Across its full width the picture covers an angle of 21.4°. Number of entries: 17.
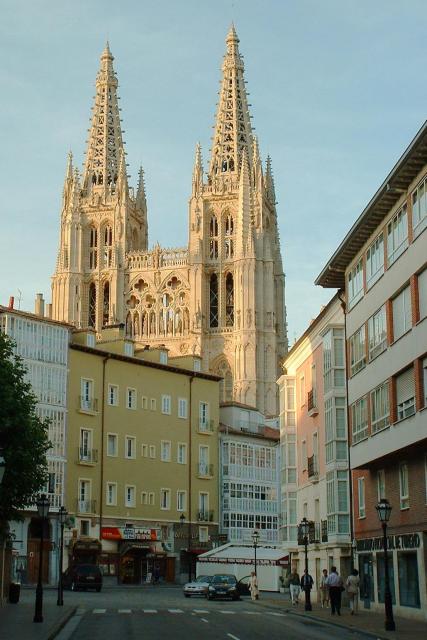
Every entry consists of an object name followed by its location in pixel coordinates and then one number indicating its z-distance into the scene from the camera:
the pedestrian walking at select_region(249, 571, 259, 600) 55.62
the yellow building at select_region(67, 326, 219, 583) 77.56
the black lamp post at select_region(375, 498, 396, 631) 30.22
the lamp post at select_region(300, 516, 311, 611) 41.97
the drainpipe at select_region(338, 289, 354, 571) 44.41
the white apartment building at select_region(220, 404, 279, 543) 90.88
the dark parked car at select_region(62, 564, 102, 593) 65.62
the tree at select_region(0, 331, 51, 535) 35.62
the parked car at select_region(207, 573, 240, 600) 54.50
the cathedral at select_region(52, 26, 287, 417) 135.38
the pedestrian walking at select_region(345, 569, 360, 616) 38.91
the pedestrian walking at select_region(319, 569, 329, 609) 45.44
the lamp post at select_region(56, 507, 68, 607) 41.69
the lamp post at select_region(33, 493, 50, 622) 32.16
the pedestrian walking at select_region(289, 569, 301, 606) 47.91
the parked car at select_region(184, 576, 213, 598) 58.23
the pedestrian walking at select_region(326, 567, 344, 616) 39.22
